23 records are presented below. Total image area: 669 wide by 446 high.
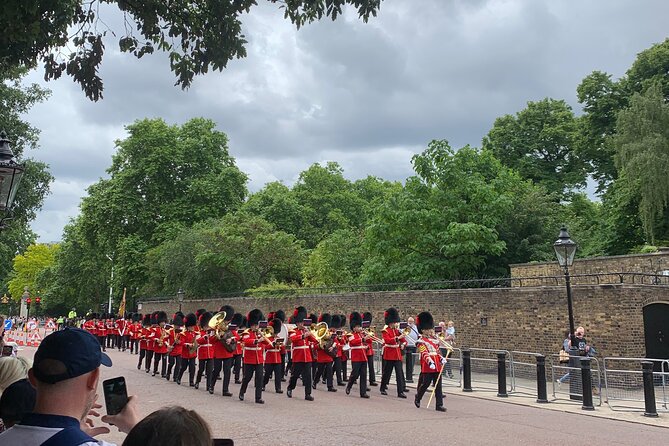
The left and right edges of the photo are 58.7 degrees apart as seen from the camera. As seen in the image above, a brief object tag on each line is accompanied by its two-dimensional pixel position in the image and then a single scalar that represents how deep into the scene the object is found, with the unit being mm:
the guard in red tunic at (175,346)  16766
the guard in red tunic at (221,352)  13875
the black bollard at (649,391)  11531
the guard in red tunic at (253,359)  12852
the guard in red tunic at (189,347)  16141
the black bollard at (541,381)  13391
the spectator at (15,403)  3328
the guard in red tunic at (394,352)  13766
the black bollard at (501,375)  14359
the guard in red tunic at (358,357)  13812
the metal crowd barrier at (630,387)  12602
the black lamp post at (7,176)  7812
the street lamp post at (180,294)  34188
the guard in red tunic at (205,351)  14672
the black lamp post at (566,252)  14047
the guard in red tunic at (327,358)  14695
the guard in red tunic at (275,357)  14219
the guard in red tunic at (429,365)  11836
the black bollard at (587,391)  12345
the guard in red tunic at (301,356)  13242
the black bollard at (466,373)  15203
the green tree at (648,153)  29281
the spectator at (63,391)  2307
